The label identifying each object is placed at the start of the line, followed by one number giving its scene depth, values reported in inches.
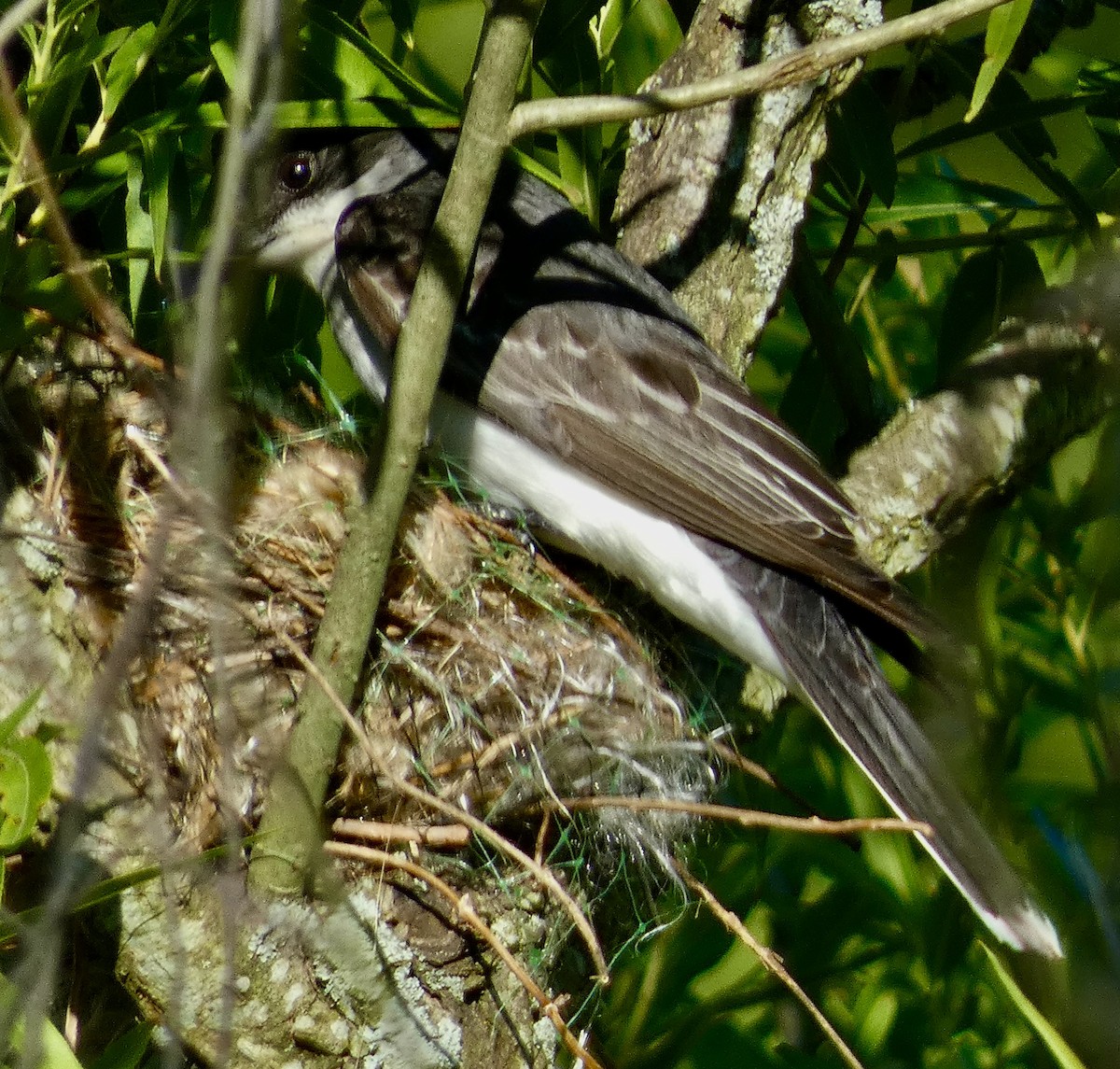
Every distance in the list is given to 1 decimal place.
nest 168.2
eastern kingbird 169.4
